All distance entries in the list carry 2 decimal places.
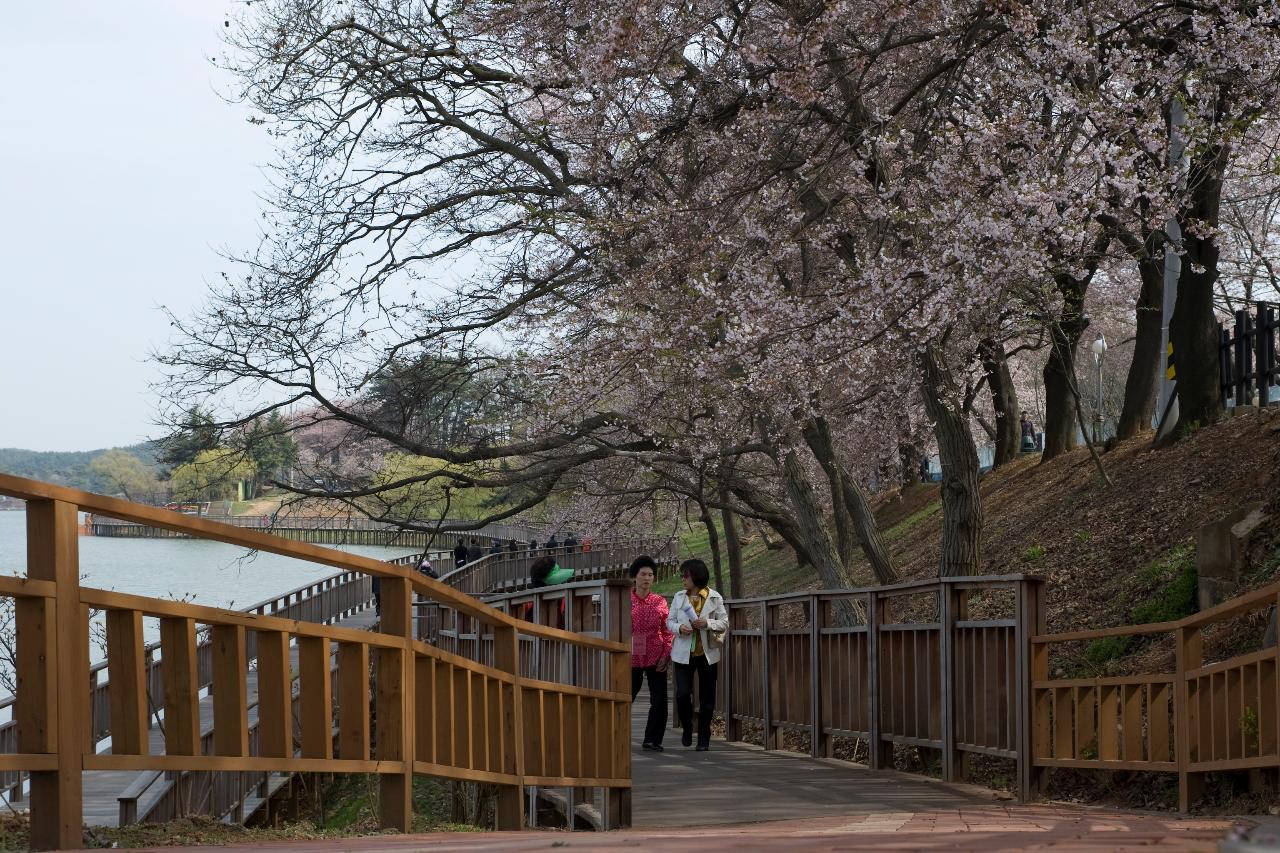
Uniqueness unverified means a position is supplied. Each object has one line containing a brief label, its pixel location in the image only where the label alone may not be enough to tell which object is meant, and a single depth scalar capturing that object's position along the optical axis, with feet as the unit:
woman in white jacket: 38.52
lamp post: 106.42
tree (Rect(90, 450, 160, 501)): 323.16
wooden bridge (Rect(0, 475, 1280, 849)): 12.69
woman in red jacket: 38.50
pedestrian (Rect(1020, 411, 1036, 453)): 132.32
